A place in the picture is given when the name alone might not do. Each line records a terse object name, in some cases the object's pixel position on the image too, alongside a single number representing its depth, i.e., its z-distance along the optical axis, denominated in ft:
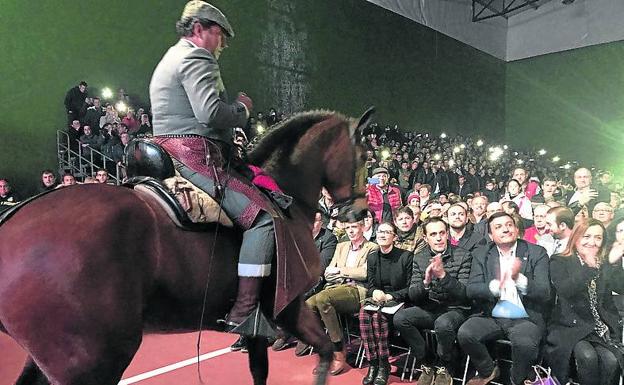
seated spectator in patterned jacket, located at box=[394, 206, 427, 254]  16.13
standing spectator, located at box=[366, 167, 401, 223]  21.13
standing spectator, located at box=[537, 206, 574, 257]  14.08
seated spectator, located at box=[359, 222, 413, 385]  13.30
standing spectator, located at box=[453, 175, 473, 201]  45.74
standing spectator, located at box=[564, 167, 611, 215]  18.12
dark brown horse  6.23
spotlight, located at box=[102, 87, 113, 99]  32.90
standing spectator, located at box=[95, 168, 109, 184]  28.09
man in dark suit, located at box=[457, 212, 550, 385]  11.03
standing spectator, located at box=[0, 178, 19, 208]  27.54
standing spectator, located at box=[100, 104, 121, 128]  32.14
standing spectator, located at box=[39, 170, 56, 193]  29.82
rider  7.79
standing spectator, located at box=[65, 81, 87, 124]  31.40
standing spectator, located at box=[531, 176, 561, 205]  20.35
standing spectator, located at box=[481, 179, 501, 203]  32.38
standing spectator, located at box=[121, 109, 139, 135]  32.37
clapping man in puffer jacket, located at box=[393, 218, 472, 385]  12.30
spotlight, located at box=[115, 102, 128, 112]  33.22
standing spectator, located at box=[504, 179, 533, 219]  21.36
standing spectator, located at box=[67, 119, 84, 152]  31.35
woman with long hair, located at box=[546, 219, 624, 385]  10.52
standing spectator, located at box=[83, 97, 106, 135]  31.68
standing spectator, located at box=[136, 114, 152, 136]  32.58
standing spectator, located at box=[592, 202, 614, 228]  14.85
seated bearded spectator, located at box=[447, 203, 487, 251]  14.23
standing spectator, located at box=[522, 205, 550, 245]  16.36
